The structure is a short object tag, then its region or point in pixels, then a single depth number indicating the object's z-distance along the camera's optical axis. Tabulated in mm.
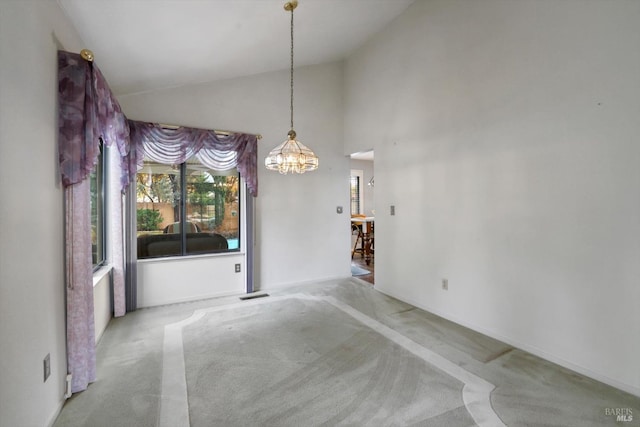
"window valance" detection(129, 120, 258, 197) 3604
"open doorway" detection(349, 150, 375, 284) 6996
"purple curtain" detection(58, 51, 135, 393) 1920
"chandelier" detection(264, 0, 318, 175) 2834
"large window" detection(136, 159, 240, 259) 3885
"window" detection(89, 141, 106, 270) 3084
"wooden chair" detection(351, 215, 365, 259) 7052
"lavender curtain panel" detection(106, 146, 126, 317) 3400
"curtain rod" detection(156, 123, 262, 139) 3703
